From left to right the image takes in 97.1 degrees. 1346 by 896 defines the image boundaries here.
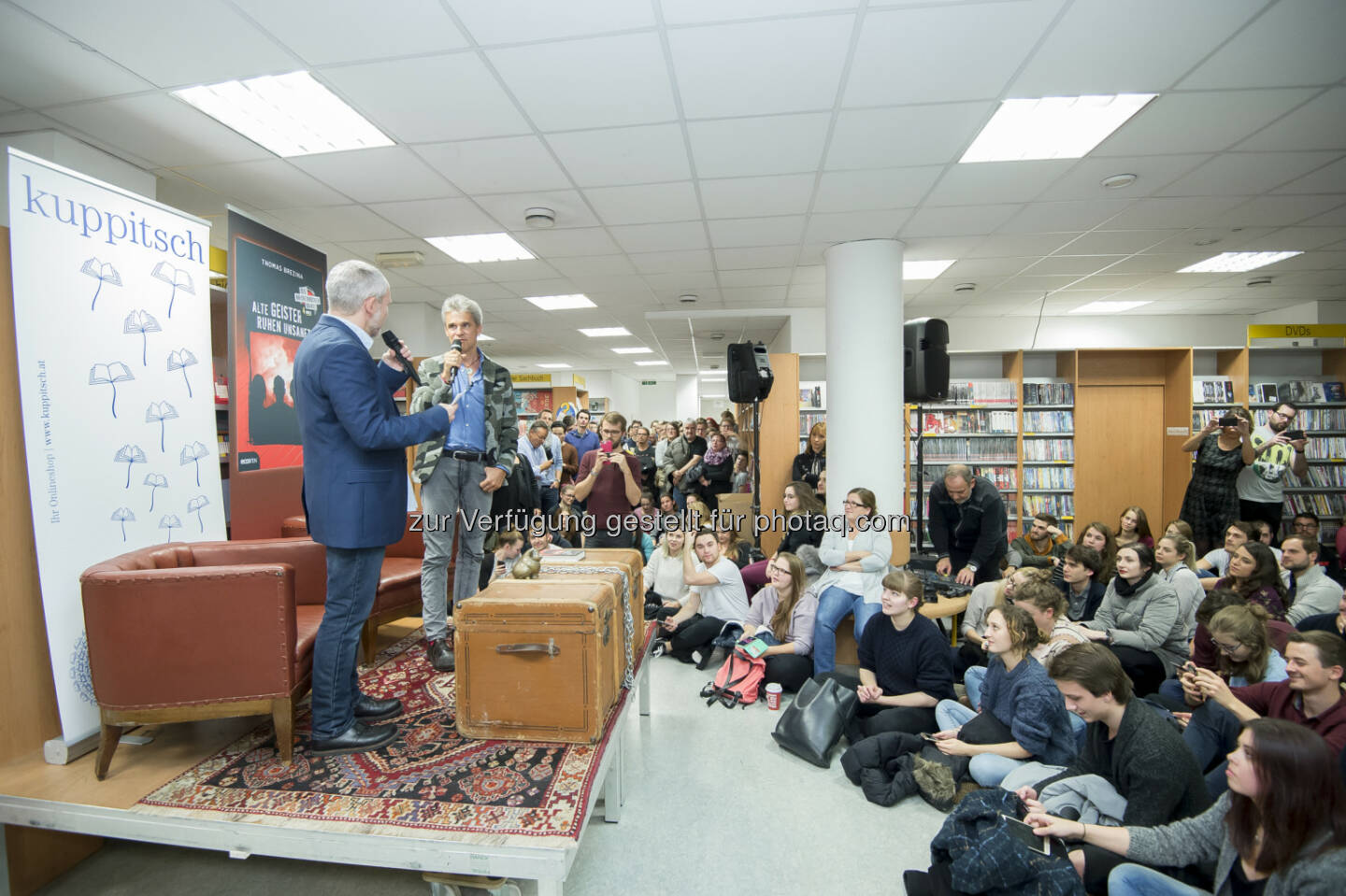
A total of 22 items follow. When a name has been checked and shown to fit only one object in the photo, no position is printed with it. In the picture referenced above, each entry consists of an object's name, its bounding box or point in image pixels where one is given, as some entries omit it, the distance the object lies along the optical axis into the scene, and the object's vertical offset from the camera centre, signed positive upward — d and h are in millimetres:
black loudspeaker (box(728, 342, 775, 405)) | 5566 +481
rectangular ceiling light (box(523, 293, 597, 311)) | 7084 +1580
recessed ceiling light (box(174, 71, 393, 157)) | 2795 +1660
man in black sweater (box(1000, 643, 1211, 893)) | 1817 -1105
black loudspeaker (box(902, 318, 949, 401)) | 4992 +482
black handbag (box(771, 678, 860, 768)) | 2793 -1447
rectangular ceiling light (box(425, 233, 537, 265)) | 4945 +1616
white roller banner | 2035 +266
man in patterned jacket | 2514 -112
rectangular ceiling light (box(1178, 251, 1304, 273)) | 5703 +1397
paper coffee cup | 3386 -1557
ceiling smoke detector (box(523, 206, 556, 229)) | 4243 +1566
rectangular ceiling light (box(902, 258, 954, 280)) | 5846 +1482
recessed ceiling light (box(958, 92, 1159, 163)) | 3021 +1545
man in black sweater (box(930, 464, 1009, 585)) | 4246 -823
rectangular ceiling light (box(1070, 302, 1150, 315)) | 7656 +1332
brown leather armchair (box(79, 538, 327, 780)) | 1837 -611
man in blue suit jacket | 1828 -80
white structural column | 4918 +414
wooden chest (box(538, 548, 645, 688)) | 2473 -657
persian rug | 1604 -1033
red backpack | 3449 -1520
